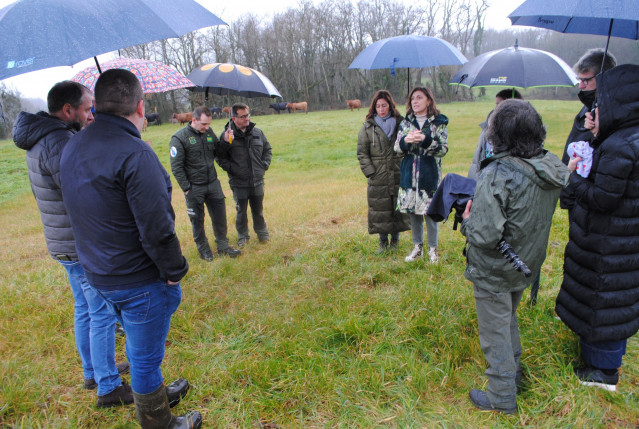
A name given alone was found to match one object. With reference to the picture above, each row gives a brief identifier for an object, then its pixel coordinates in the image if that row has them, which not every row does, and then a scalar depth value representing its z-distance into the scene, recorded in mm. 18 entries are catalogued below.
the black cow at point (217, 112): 31981
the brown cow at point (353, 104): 34625
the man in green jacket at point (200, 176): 4934
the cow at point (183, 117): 30812
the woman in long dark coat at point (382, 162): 4500
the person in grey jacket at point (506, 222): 2078
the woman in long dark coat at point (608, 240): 2145
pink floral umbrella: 3649
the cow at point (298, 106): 35156
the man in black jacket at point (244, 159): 5273
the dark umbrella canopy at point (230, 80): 4754
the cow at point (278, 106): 36281
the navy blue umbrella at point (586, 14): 1945
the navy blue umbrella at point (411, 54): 4359
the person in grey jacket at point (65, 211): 2430
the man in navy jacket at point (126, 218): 1898
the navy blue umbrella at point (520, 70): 3910
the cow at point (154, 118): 32978
